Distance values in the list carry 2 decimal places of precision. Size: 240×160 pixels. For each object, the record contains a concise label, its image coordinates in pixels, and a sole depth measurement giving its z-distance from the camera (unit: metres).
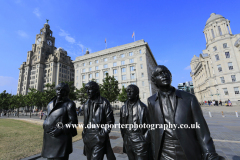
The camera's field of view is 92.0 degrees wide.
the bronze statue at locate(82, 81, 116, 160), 2.66
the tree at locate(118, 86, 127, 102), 22.41
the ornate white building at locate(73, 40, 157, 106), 38.88
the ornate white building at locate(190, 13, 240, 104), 35.19
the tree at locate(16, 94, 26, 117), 33.59
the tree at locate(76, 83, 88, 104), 25.81
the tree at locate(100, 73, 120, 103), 20.28
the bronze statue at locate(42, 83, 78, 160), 2.61
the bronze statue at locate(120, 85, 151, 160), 2.78
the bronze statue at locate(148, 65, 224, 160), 1.46
